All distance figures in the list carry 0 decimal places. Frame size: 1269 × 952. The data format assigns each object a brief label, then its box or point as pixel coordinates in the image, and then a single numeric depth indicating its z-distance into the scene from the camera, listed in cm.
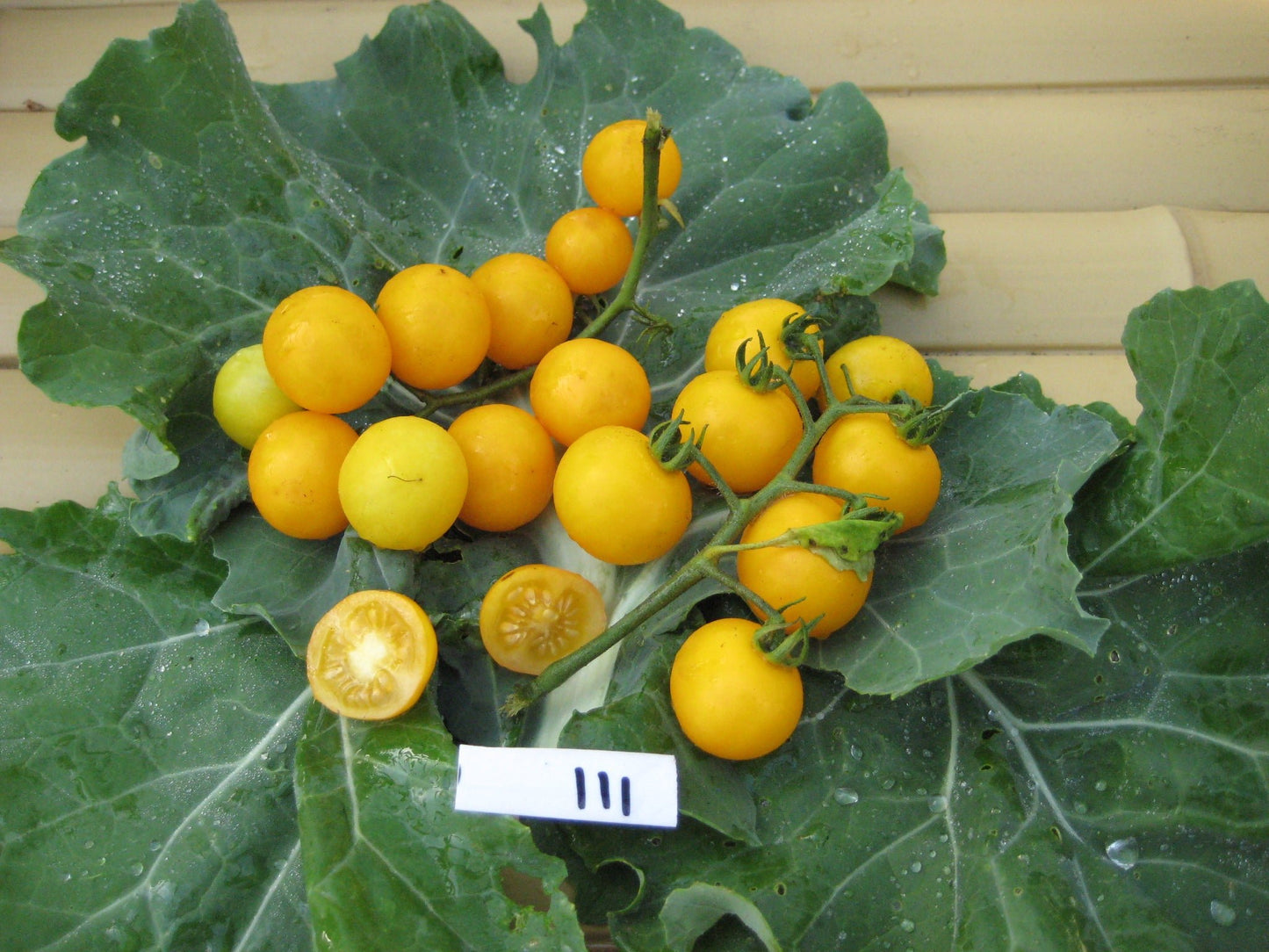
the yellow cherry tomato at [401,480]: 27
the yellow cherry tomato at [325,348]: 27
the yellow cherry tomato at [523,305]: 31
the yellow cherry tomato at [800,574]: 26
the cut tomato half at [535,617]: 28
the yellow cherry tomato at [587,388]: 29
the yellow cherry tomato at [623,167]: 30
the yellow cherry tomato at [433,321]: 29
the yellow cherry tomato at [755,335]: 29
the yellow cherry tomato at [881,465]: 27
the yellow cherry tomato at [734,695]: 26
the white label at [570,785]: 26
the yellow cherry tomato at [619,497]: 26
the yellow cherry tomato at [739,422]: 27
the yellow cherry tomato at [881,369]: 29
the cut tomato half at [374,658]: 27
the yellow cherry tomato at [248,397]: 30
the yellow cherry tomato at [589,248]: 31
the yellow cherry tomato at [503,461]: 29
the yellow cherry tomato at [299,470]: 28
